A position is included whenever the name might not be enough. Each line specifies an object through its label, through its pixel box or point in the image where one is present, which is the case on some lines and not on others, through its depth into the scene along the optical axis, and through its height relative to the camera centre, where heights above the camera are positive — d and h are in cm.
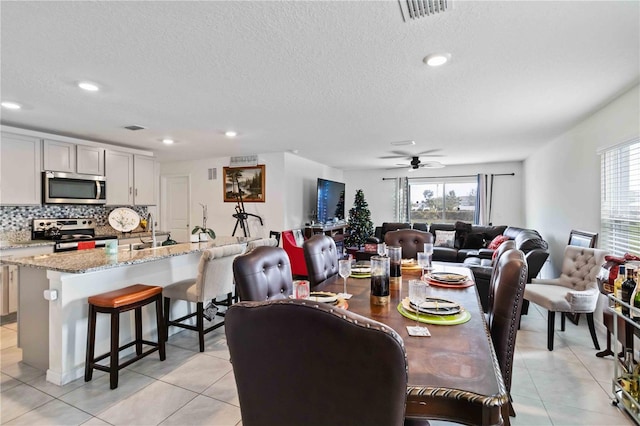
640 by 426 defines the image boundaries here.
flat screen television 663 +20
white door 684 +9
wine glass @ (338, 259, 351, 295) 195 -37
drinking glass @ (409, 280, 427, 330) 145 -39
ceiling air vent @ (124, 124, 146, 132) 384 +103
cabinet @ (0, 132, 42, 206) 366 +47
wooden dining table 86 -52
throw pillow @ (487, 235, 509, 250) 551 -56
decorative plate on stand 485 -17
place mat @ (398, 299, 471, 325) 141 -51
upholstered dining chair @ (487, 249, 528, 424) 146 -48
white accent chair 285 -81
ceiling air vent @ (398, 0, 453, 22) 155 +104
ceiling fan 587 +96
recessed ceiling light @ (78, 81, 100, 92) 251 +102
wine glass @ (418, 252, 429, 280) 248 -40
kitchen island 232 -73
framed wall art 607 +51
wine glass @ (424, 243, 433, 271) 249 -35
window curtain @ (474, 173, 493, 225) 748 +28
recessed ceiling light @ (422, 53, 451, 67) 208 +104
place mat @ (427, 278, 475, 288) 208 -51
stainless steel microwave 403 +28
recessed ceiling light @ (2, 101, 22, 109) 298 +101
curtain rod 727 +87
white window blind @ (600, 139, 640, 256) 278 +13
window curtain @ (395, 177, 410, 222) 834 +30
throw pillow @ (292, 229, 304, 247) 610 -54
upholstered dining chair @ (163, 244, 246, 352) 277 -72
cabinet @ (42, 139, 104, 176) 408 +71
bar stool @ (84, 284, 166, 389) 227 -76
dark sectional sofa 323 -58
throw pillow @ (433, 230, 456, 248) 663 -62
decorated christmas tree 727 -36
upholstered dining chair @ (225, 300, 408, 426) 71 -39
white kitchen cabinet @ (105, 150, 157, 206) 481 +49
